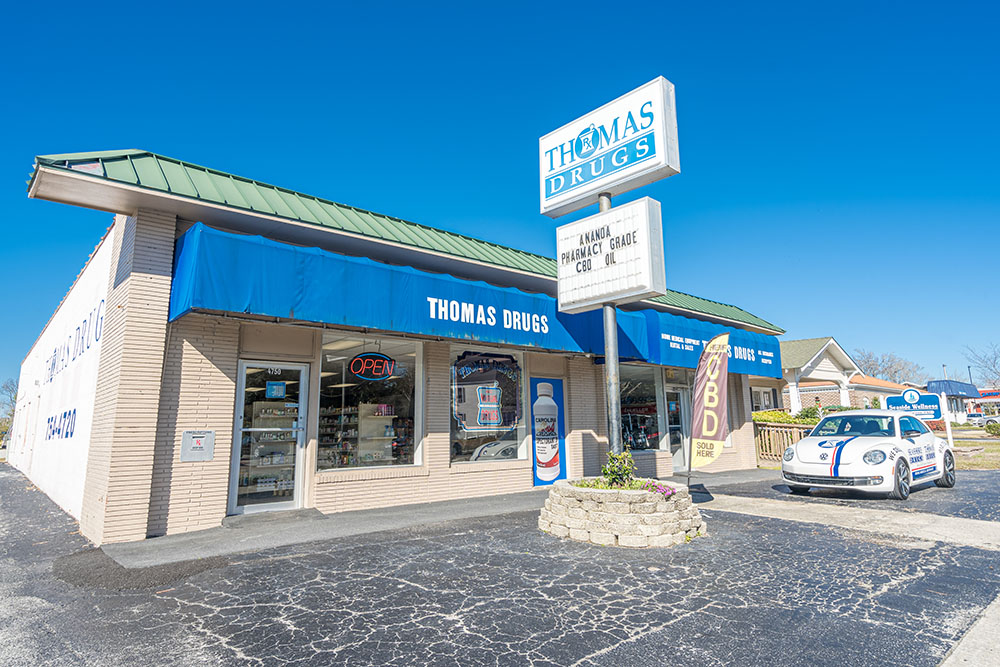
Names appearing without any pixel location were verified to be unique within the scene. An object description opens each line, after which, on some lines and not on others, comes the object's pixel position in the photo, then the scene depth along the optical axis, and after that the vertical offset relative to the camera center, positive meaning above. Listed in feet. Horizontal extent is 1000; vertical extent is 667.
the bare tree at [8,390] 223.92 +16.21
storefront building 24.00 +3.90
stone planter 21.95 -3.97
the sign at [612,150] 27.32 +14.58
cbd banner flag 29.53 +0.97
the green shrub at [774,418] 63.97 +0.35
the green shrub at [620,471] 24.89 -2.21
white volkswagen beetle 32.37 -2.22
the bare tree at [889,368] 247.09 +23.60
